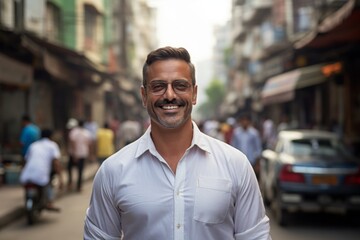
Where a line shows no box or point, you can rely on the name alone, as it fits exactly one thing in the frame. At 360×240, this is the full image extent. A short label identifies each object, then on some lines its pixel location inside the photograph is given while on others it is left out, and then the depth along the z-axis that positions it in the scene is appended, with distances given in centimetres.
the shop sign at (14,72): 1108
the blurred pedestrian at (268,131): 2025
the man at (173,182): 234
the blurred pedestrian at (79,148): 1341
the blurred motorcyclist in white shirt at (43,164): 905
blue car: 843
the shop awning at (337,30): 997
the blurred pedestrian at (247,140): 1162
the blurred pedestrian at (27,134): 1193
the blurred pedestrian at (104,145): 1430
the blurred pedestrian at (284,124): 1905
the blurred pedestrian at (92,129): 1912
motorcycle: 896
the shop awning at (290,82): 1880
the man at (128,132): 1814
